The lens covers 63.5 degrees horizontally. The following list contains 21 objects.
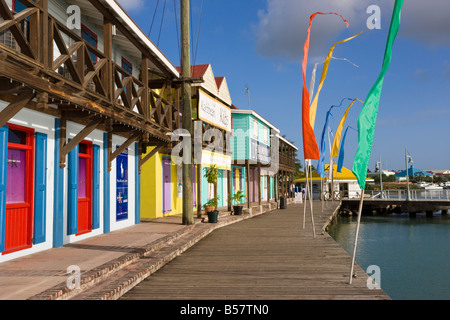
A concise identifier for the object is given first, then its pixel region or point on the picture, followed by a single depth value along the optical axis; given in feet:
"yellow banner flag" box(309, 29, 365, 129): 33.86
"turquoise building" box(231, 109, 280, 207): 74.28
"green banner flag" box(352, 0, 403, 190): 17.06
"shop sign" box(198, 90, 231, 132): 42.98
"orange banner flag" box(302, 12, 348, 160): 31.57
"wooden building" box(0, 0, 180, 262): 17.70
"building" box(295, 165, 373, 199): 132.47
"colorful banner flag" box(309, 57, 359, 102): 36.21
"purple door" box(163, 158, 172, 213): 52.54
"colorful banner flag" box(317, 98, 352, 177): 58.26
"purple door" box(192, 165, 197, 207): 63.67
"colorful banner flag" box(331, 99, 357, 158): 57.41
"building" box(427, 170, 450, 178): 478.06
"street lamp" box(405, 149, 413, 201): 115.03
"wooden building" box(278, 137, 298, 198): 108.99
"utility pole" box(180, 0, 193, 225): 40.45
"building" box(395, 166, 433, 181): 134.82
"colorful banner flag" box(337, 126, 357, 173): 69.69
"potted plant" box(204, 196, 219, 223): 44.55
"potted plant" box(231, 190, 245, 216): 58.13
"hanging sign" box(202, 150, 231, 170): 51.32
